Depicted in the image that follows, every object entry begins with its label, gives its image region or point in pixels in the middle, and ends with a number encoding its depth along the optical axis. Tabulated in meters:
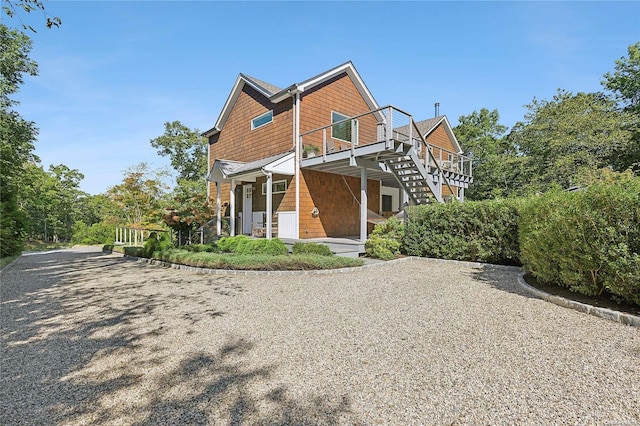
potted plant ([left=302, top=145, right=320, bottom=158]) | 12.04
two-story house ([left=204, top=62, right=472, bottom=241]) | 11.08
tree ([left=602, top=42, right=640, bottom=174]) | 20.53
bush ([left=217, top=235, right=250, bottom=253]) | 10.23
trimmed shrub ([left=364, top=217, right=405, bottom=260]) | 9.71
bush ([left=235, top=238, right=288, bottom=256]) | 9.41
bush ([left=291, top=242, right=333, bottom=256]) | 9.34
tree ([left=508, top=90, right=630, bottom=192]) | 16.06
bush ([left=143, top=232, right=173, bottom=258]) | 10.79
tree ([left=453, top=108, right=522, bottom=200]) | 21.92
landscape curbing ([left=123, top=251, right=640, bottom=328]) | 4.14
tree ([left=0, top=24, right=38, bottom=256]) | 10.78
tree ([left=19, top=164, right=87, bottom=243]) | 25.14
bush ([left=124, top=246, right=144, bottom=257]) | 11.57
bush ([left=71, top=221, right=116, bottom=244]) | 23.36
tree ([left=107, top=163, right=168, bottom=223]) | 24.02
